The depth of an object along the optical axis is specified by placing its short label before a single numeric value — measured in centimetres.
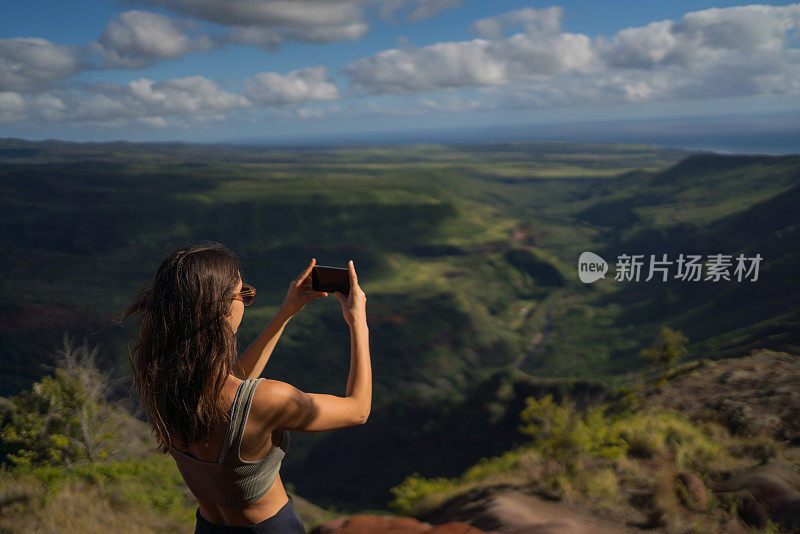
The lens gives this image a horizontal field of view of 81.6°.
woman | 218
